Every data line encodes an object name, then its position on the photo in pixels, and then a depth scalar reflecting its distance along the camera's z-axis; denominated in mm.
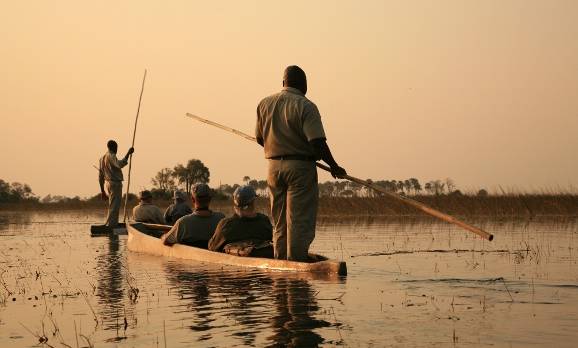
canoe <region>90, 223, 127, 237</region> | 21734
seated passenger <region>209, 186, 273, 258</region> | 12031
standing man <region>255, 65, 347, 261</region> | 10820
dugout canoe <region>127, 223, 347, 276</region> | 10375
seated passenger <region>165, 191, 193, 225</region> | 17859
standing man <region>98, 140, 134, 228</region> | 22500
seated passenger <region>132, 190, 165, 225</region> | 19031
